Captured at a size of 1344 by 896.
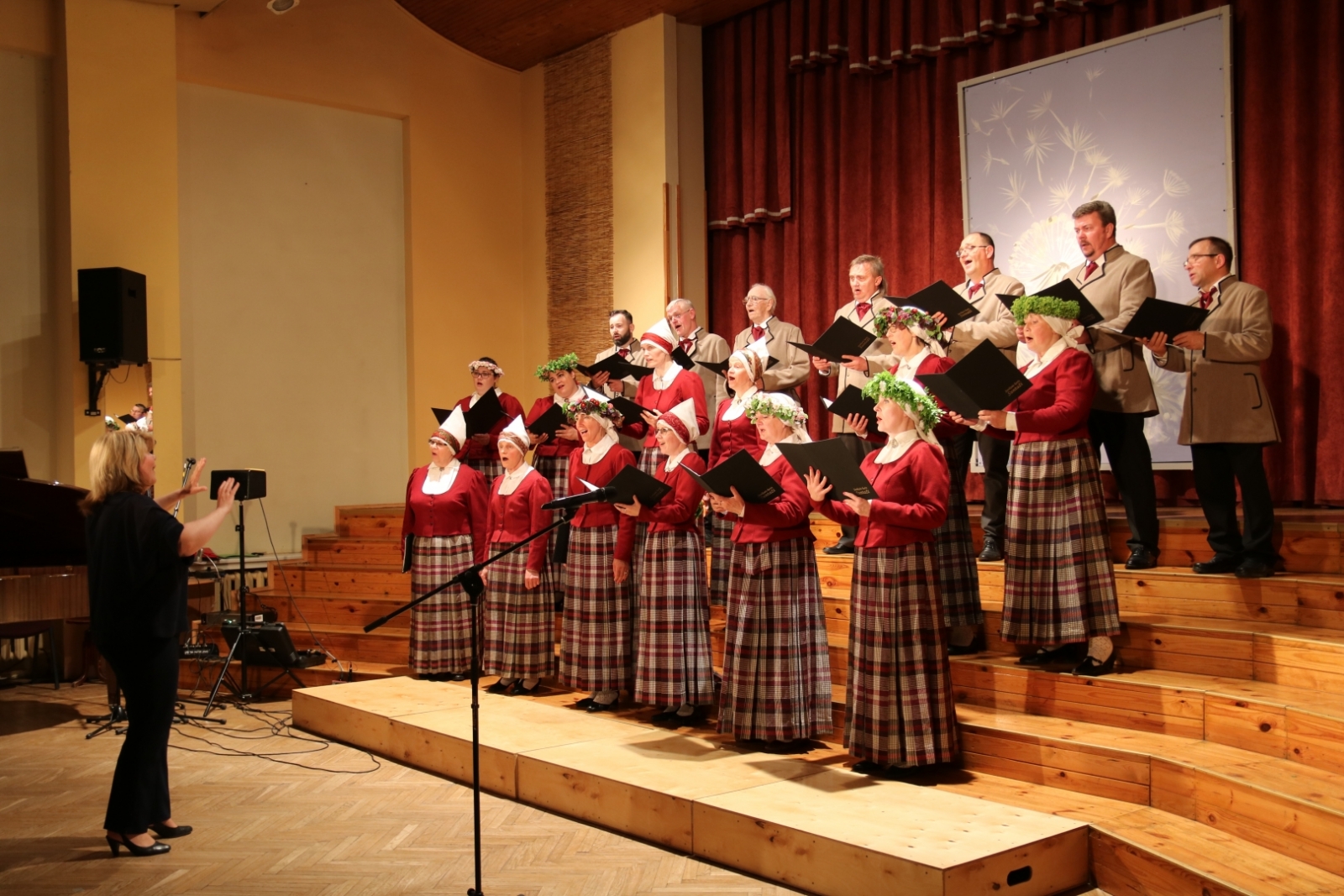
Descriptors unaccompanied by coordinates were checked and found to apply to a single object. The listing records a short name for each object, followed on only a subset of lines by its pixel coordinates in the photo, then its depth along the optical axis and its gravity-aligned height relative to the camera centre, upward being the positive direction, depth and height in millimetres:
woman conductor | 3762 -376
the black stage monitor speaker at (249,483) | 6266 -21
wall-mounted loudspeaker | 7191 +1011
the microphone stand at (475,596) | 3029 -316
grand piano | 4984 -297
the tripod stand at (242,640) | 6152 -857
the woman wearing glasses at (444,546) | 6055 -367
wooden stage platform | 3203 -1045
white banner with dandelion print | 5773 +1606
